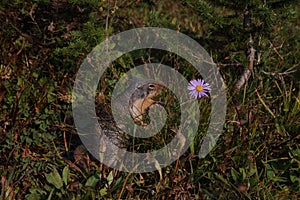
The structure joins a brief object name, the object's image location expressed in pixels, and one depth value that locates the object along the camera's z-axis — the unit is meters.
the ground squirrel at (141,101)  3.21
